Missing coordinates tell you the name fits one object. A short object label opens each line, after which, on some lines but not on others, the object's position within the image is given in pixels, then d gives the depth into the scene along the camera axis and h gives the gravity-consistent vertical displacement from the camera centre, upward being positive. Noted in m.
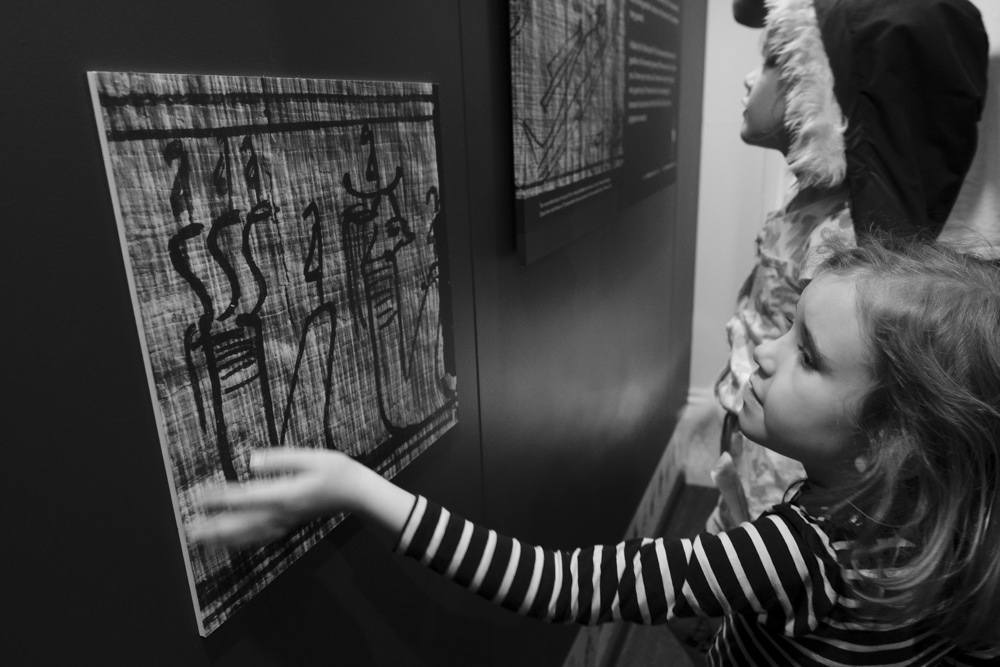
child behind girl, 1.21 -0.05
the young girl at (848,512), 0.70 -0.40
